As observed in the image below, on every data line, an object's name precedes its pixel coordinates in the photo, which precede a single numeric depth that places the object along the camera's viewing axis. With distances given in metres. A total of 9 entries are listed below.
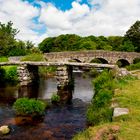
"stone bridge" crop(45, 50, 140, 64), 33.46
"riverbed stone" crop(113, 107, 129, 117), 8.27
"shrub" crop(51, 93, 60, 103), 16.01
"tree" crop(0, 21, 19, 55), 36.41
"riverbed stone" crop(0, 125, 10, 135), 10.16
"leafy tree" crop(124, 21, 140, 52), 46.40
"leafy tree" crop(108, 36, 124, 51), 58.90
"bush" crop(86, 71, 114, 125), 9.21
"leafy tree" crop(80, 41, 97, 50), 53.05
